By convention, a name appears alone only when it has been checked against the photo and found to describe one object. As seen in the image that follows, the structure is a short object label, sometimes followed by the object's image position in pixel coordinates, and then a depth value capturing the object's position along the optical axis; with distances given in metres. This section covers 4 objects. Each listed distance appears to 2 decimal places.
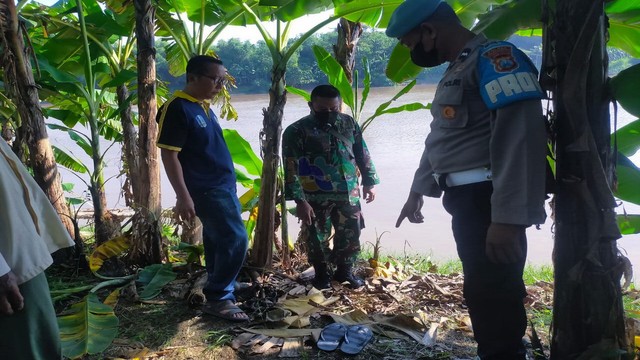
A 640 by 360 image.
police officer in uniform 1.66
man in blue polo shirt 3.20
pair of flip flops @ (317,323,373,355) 2.83
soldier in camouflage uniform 3.85
